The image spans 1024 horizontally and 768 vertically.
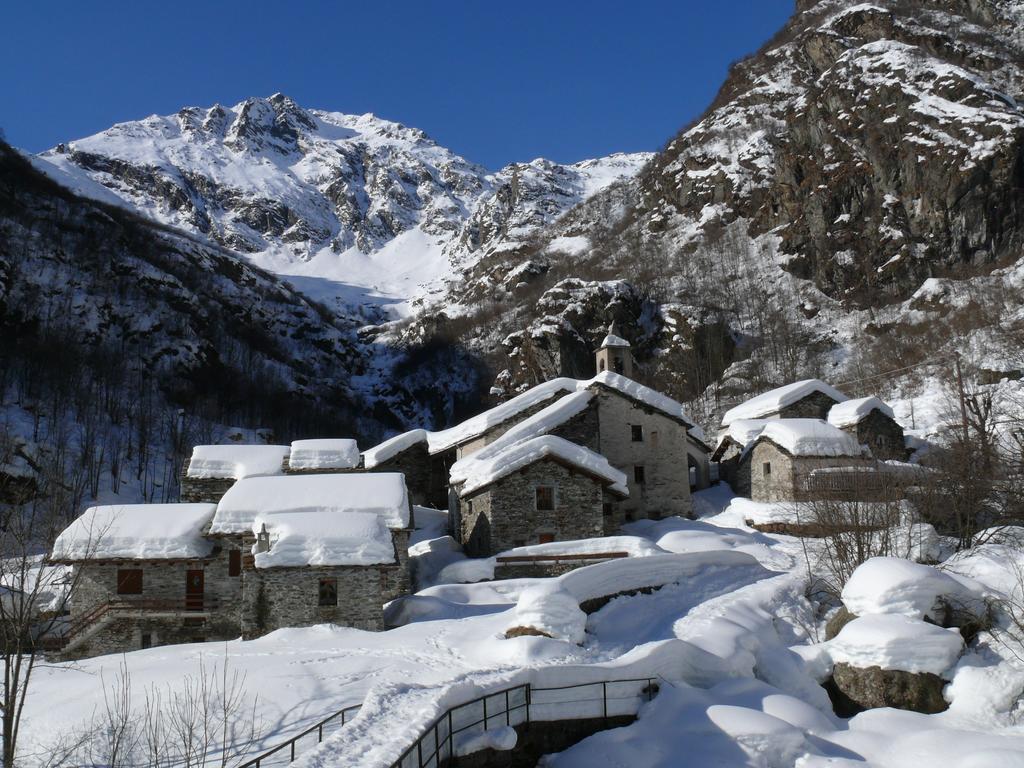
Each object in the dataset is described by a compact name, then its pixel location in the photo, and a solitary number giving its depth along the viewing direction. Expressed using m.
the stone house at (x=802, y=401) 44.31
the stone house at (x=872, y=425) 40.66
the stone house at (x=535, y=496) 30.12
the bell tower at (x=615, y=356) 45.47
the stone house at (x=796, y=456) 35.75
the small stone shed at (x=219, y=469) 35.19
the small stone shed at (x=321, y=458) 36.66
